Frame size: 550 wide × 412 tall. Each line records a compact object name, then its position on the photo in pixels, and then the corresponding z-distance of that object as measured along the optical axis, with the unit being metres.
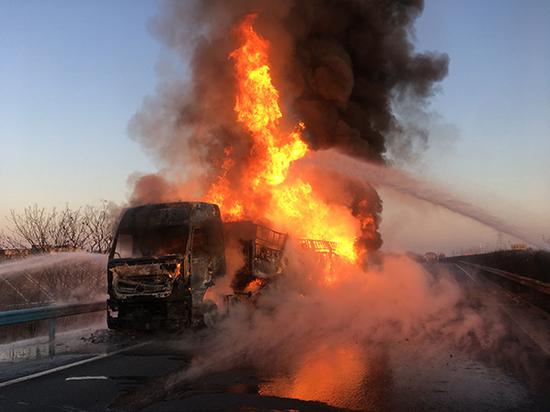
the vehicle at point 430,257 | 57.04
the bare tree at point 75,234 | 31.31
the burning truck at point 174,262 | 10.67
